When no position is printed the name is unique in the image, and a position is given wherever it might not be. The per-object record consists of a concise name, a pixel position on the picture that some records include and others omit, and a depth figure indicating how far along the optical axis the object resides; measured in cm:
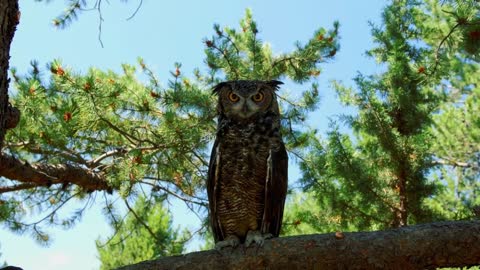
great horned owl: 326
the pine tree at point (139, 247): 1159
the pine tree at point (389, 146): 527
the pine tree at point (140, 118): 470
